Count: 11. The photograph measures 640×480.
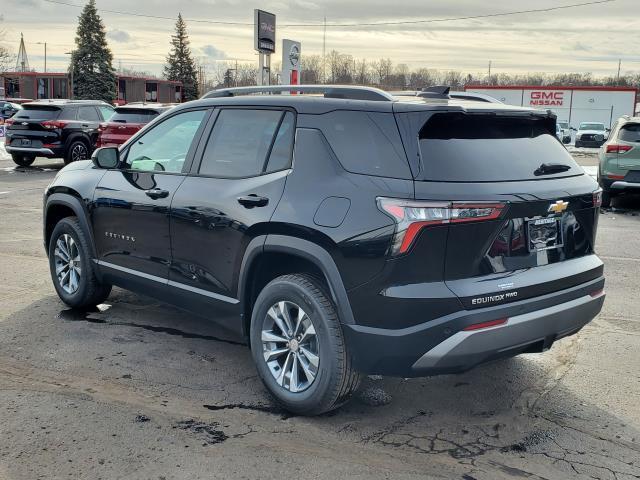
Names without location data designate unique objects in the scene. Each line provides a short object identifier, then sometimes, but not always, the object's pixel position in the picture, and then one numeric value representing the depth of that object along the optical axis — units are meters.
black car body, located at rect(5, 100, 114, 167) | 17.91
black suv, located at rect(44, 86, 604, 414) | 3.28
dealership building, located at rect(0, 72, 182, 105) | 62.56
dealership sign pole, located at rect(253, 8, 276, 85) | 22.84
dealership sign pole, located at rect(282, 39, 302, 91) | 22.52
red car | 16.70
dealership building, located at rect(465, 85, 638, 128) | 59.47
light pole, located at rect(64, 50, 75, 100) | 61.12
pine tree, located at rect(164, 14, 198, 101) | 81.75
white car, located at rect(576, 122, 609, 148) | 40.47
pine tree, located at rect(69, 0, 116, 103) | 64.38
